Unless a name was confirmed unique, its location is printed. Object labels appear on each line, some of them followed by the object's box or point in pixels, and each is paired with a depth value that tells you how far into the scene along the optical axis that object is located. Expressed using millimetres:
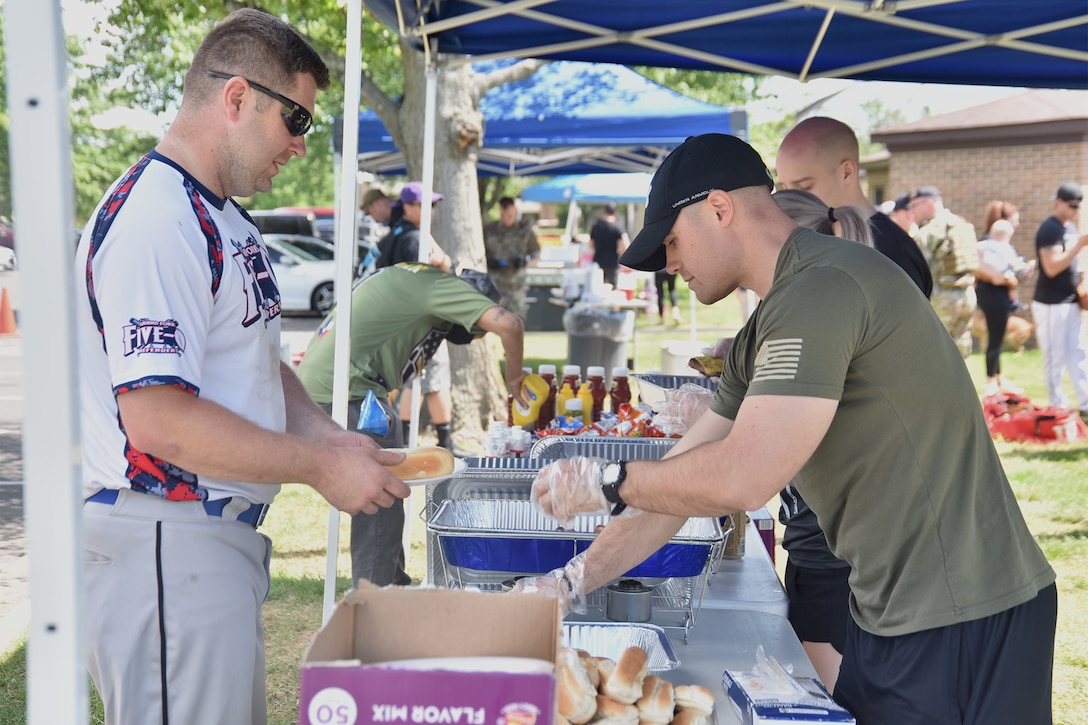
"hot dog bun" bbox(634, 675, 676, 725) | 1518
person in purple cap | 6861
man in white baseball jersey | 1591
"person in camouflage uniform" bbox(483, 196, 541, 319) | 13047
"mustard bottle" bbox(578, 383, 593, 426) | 3999
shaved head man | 3258
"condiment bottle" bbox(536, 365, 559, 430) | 4055
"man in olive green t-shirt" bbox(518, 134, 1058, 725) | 1567
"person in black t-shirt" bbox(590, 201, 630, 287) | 16312
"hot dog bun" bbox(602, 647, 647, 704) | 1510
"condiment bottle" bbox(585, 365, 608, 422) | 4207
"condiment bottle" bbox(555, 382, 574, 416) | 4047
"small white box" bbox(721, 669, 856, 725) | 1541
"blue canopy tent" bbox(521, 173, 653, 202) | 14570
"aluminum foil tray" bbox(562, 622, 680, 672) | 1871
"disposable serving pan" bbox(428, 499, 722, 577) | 2049
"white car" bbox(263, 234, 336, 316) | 18172
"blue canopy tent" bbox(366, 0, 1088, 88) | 3738
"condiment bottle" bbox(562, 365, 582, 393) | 4172
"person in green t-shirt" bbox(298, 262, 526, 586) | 3965
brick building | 14927
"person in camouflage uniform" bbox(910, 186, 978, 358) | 9125
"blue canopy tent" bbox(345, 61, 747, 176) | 8047
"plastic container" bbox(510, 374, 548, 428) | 4043
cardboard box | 1109
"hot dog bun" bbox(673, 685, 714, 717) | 1590
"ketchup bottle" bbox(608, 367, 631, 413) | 4242
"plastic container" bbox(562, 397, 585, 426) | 3926
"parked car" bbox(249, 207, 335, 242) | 23562
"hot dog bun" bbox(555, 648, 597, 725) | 1445
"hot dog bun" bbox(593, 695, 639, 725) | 1475
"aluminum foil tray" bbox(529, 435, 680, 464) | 2938
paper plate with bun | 1996
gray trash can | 8891
